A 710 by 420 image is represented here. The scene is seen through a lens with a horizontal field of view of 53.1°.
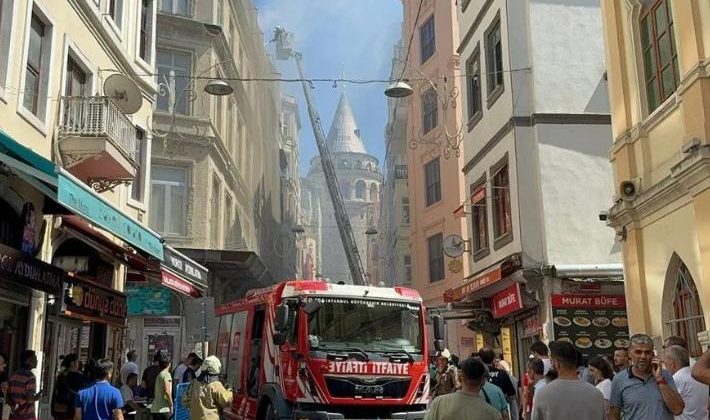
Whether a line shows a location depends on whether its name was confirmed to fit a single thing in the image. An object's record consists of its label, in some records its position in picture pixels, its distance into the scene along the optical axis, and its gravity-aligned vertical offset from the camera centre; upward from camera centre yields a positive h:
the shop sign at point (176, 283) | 15.67 +1.71
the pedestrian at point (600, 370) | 8.51 -0.19
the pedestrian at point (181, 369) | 14.87 -0.20
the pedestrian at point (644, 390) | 5.78 -0.30
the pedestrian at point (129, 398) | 13.77 -0.71
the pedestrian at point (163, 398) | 13.47 -0.70
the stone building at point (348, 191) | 76.25 +22.39
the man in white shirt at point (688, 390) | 6.16 -0.32
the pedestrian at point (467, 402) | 5.06 -0.33
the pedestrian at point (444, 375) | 12.09 -0.34
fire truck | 11.16 +0.06
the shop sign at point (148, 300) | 23.41 +2.00
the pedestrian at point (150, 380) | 17.31 -0.46
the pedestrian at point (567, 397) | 5.04 -0.30
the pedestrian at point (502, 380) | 10.26 -0.35
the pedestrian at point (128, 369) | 15.79 -0.17
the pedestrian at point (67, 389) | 11.54 -0.43
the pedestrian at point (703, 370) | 4.27 -0.11
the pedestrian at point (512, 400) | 10.70 -0.68
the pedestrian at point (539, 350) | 9.66 +0.06
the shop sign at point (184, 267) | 14.60 +2.00
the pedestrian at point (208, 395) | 9.72 -0.48
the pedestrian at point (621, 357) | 9.02 -0.05
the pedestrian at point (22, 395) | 9.19 -0.41
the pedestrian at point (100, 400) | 8.16 -0.44
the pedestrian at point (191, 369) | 14.73 -0.18
